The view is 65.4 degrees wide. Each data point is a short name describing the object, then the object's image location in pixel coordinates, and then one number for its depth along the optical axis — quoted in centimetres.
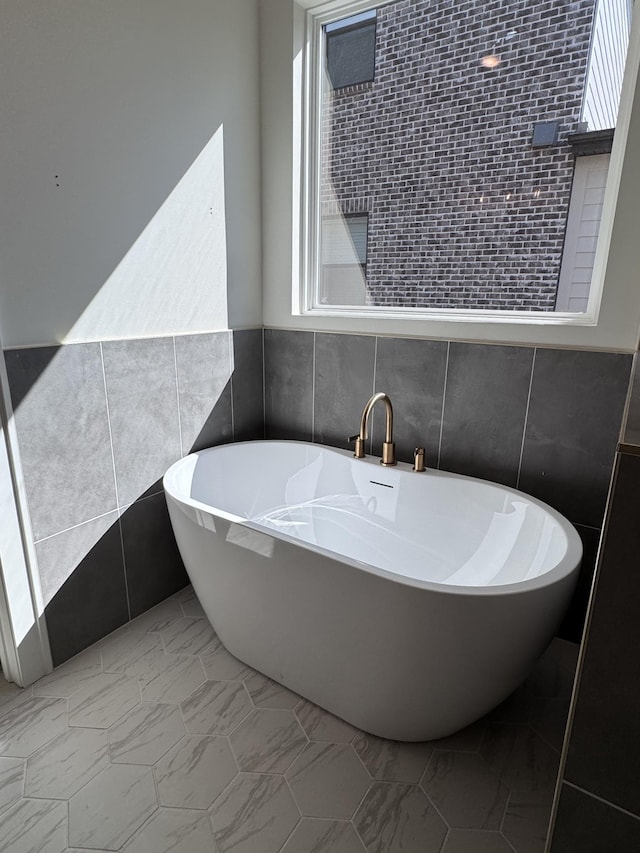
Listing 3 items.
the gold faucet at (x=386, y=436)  198
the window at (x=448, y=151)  180
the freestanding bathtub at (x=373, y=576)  124
